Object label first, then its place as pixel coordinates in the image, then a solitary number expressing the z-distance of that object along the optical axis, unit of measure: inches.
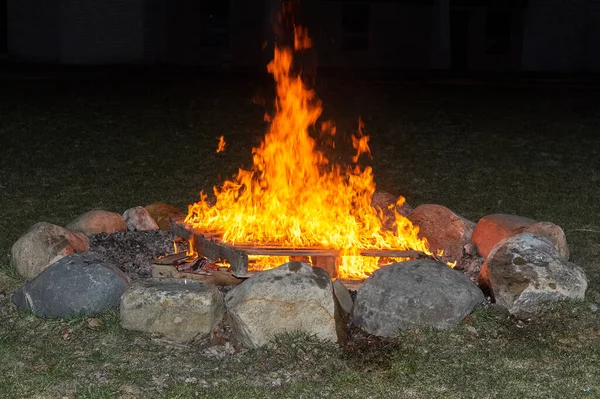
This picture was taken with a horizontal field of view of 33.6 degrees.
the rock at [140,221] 308.8
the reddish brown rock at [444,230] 291.3
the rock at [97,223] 298.5
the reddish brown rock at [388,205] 304.5
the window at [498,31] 1218.6
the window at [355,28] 1182.9
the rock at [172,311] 229.3
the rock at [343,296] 242.5
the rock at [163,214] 313.0
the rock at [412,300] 231.1
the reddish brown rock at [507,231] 281.7
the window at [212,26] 1157.1
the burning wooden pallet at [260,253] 249.0
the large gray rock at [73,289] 238.8
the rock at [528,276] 246.2
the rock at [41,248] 269.3
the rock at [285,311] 224.5
